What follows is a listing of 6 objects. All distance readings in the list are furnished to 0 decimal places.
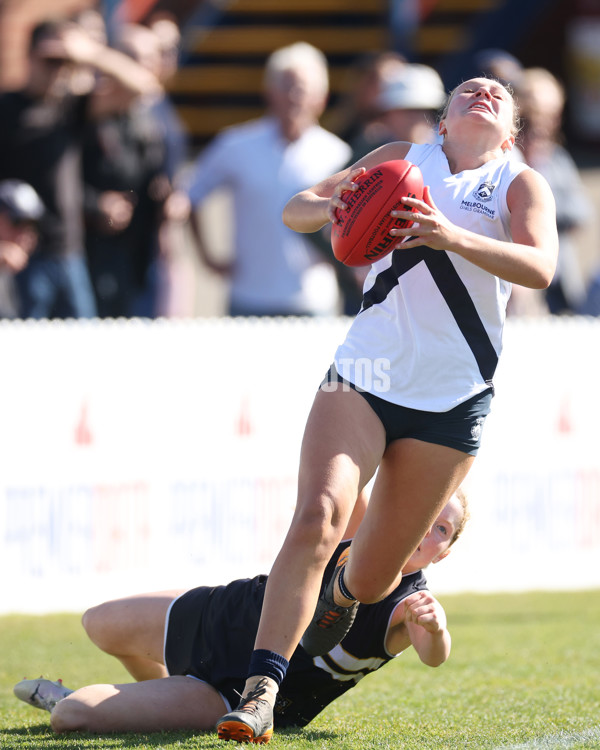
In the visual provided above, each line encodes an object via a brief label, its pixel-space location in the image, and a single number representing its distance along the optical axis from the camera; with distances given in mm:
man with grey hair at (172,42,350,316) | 15852
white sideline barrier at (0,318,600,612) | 13289
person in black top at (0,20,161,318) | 14992
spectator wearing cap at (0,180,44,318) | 14781
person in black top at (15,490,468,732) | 7742
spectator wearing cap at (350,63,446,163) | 14531
